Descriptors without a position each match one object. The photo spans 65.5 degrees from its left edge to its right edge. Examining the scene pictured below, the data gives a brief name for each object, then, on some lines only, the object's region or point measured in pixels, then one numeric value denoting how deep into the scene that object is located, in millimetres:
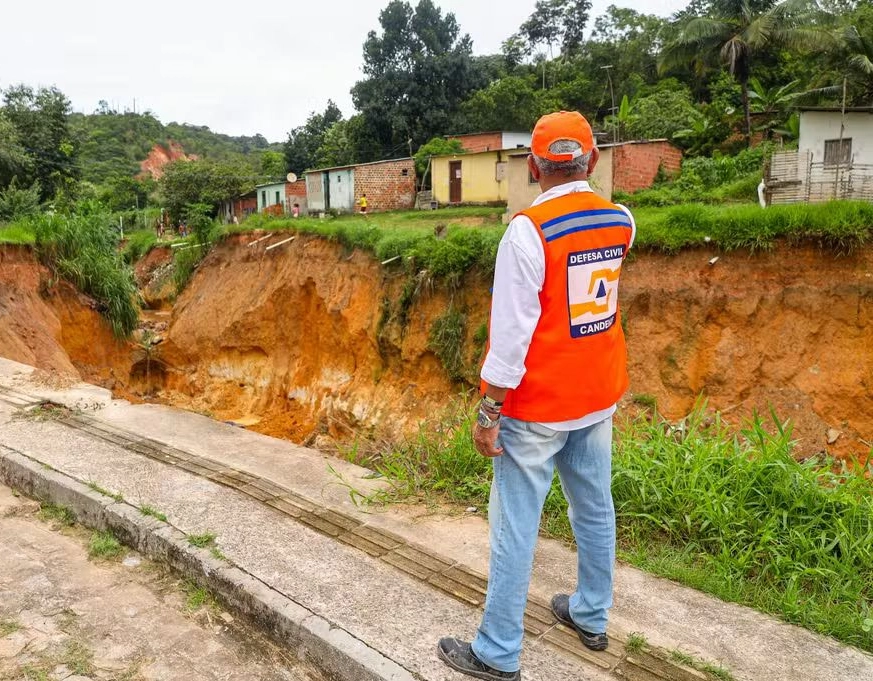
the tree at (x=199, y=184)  34688
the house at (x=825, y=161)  15298
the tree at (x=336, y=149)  42062
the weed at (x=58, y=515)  4008
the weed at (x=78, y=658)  2633
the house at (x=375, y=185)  28797
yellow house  26938
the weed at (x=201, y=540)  3375
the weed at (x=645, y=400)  8617
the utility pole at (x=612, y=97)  26219
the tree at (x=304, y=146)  46219
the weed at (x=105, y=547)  3574
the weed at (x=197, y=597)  3123
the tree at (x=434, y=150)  29328
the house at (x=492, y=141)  33281
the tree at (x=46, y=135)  31891
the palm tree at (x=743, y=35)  22875
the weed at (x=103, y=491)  3896
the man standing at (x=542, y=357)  2283
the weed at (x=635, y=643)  2623
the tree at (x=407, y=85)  40000
